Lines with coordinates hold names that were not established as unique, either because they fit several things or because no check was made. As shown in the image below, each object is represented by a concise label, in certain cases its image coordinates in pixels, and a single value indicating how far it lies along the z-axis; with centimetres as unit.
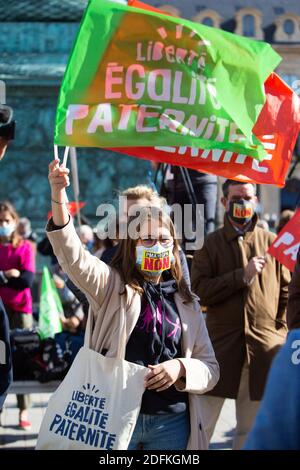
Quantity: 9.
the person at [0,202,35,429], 1316
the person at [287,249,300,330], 770
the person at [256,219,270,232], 1418
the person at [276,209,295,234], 1413
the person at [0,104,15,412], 672
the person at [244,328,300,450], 326
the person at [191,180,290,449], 956
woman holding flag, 652
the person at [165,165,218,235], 1199
